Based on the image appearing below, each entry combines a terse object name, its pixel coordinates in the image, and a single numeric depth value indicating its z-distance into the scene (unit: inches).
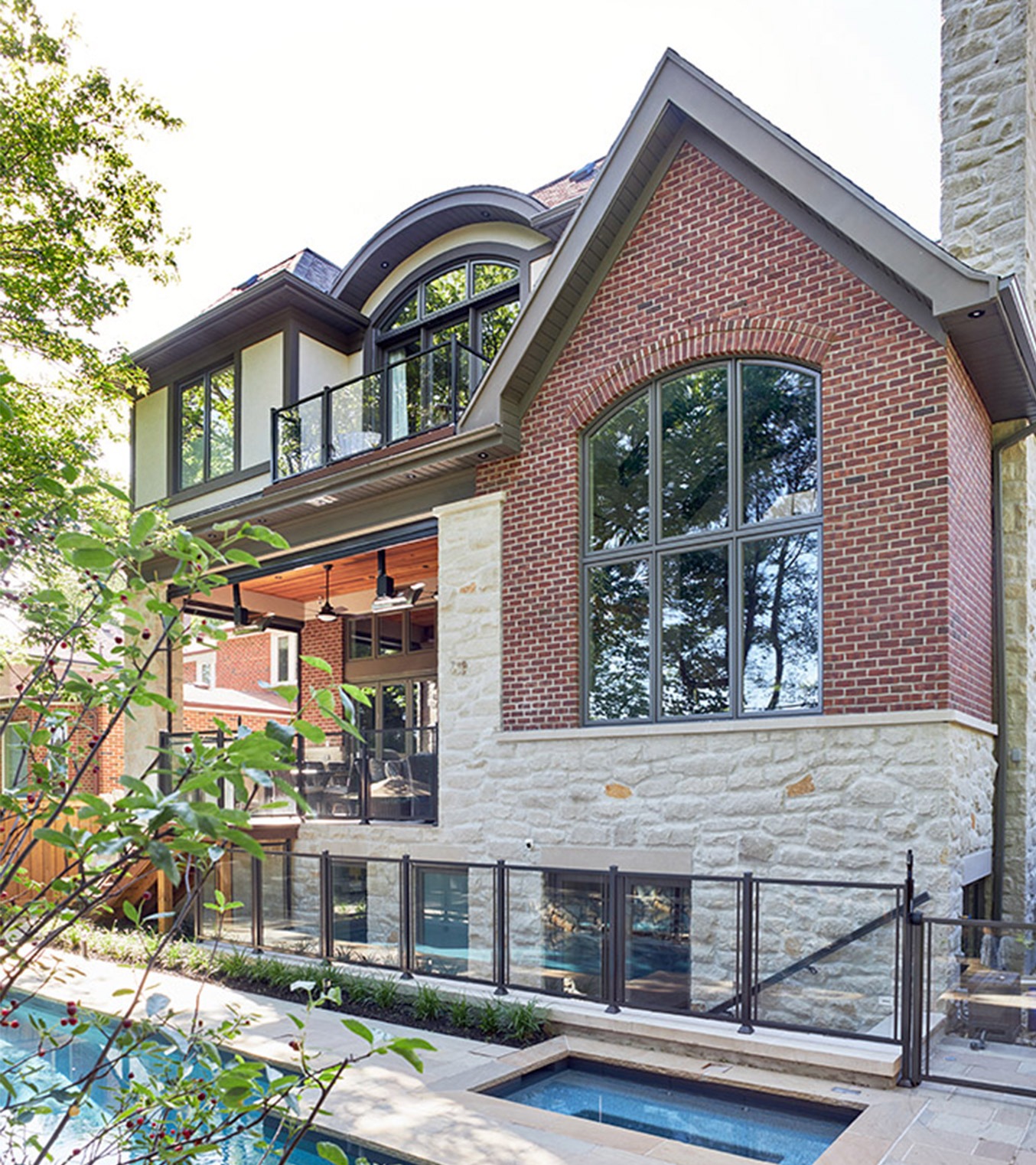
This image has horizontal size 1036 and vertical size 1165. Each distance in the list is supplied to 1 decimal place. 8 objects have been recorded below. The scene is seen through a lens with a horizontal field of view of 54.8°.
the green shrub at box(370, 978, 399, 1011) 324.2
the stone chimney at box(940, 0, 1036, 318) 378.9
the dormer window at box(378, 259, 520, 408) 484.9
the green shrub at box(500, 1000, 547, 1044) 288.5
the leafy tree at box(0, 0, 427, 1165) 63.8
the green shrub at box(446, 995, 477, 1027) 301.9
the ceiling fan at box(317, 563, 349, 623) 550.6
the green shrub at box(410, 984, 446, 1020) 311.4
